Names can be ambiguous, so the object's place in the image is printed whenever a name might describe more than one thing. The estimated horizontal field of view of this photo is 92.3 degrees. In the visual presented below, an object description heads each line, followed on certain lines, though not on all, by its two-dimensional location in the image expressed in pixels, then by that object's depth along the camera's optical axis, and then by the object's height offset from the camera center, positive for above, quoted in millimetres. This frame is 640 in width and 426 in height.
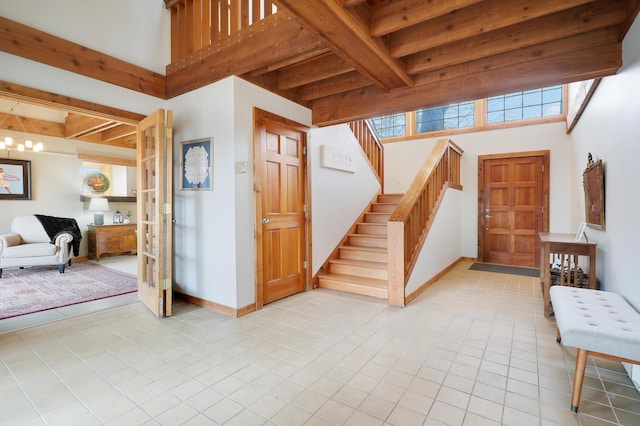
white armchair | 5031 -613
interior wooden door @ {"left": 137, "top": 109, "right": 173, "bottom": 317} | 3164 -22
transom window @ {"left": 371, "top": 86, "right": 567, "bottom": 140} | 5633 +1878
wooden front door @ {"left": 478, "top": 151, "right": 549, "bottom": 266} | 5676 +10
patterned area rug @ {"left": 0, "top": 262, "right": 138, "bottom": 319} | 3605 -1098
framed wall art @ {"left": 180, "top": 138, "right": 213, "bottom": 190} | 3375 +505
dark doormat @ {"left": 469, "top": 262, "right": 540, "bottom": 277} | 5133 -1110
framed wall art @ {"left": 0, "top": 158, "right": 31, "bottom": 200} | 5648 +577
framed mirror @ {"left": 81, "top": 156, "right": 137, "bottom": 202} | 6848 +724
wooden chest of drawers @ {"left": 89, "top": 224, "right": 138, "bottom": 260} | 6473 -659
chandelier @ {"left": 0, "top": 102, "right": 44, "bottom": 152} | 5004 +1143
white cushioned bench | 1589 -676
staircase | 4035 -806
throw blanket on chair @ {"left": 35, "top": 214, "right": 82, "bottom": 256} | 5625 -335
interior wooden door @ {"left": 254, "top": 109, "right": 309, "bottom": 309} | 3465 +26
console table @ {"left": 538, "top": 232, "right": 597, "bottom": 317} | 2989 -479
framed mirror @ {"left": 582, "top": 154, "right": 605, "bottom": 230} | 2852 +128
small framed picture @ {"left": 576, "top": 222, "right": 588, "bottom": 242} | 3376 -288
